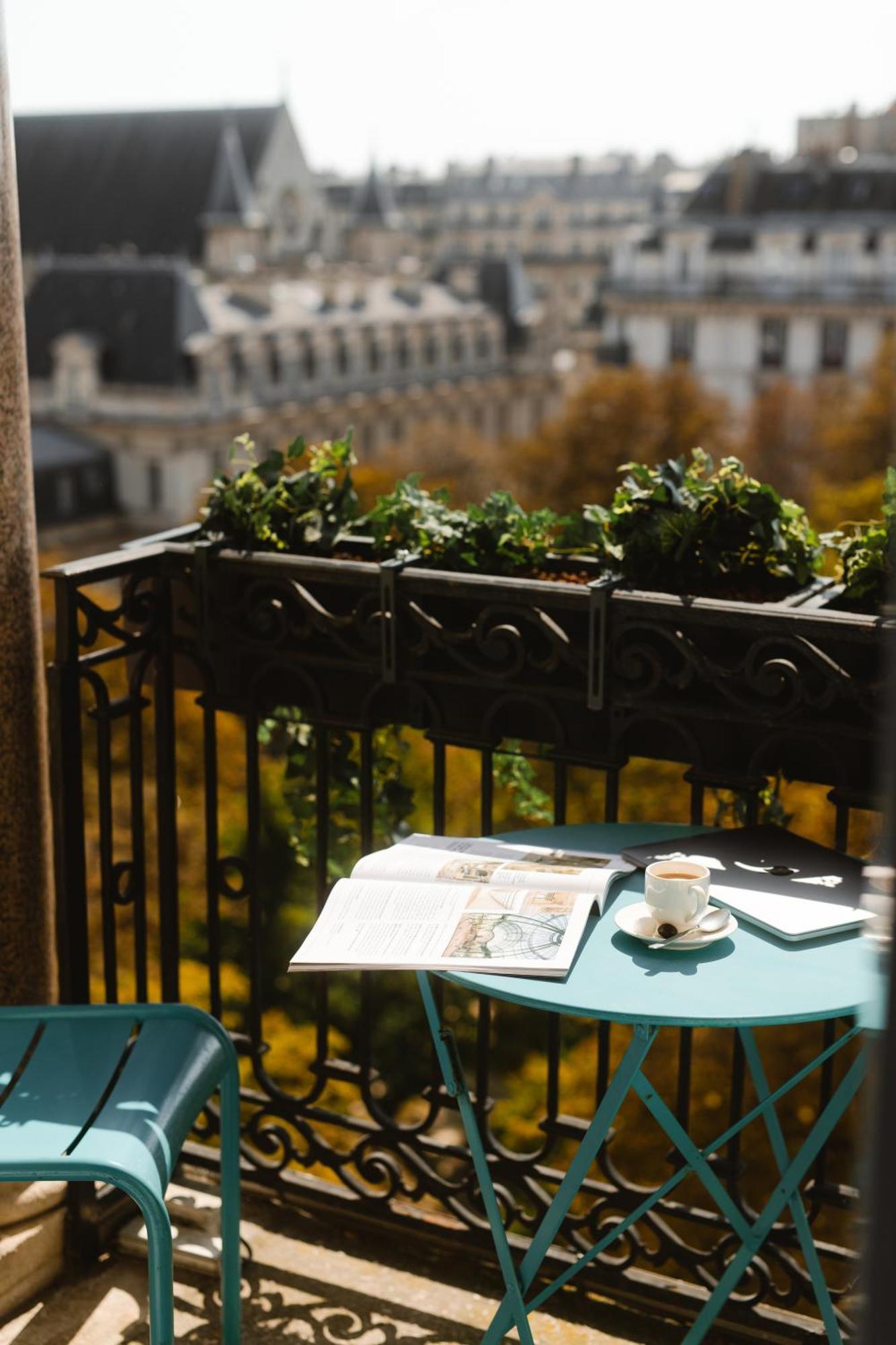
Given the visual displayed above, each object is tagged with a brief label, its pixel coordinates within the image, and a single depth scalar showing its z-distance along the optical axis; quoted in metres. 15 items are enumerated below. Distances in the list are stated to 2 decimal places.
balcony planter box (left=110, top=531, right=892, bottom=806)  2.74
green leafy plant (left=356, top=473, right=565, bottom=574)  3.19
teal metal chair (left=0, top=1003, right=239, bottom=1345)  2.36
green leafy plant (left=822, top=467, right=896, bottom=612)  2.74
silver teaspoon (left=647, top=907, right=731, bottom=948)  2.33
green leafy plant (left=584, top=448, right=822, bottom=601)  2.97
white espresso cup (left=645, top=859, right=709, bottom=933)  2.32
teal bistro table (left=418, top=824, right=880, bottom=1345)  2.14
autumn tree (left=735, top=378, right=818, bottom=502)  46.28
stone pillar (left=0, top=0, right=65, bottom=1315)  3.03
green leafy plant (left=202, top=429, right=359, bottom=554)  3.39
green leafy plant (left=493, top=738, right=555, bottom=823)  3.32
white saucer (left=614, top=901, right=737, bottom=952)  2.32
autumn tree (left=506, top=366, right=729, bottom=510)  45.06
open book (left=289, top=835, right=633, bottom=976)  2.29
